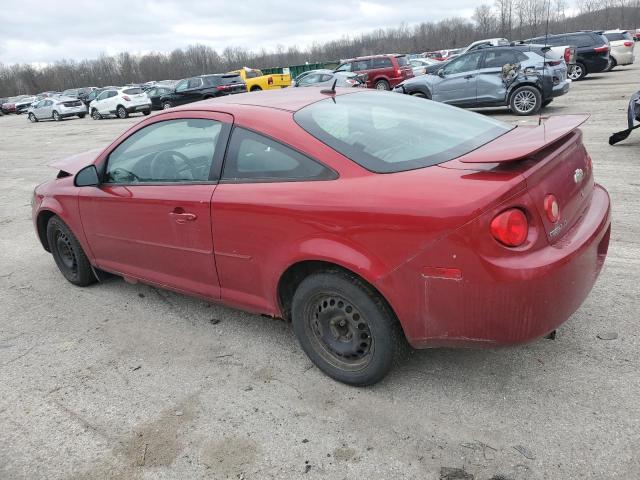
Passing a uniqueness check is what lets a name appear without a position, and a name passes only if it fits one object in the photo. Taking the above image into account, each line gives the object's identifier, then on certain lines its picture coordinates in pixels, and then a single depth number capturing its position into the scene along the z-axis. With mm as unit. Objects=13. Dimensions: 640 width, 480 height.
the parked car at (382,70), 21531
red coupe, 2334
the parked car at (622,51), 22781
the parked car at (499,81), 11906
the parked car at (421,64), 27341
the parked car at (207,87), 23516
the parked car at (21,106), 48188
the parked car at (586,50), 19875
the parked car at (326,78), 19773
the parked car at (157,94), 27303
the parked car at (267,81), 25656
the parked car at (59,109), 31031
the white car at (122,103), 26219
